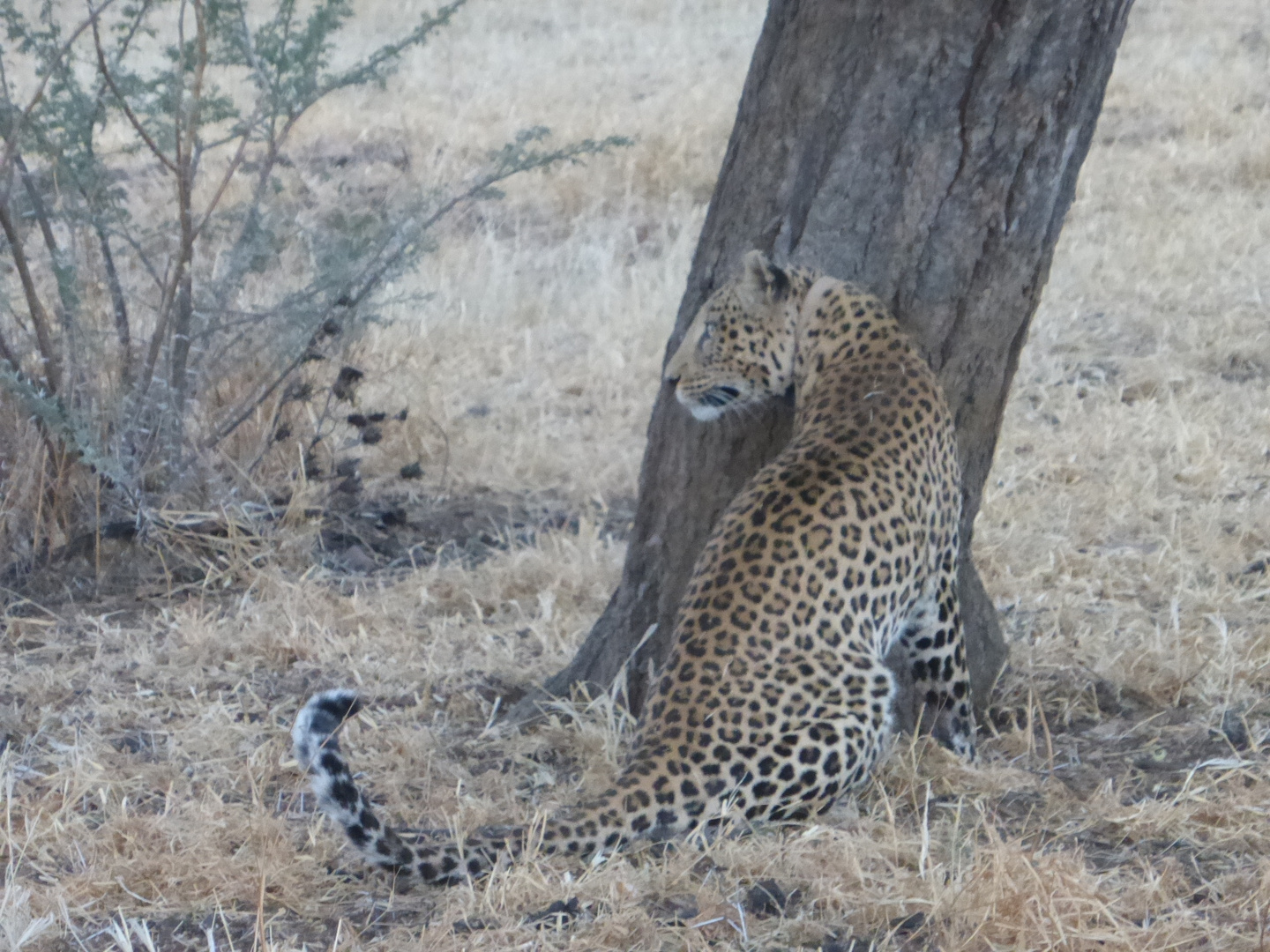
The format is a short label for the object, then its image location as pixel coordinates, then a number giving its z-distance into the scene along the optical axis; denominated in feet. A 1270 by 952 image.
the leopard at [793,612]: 18.74
